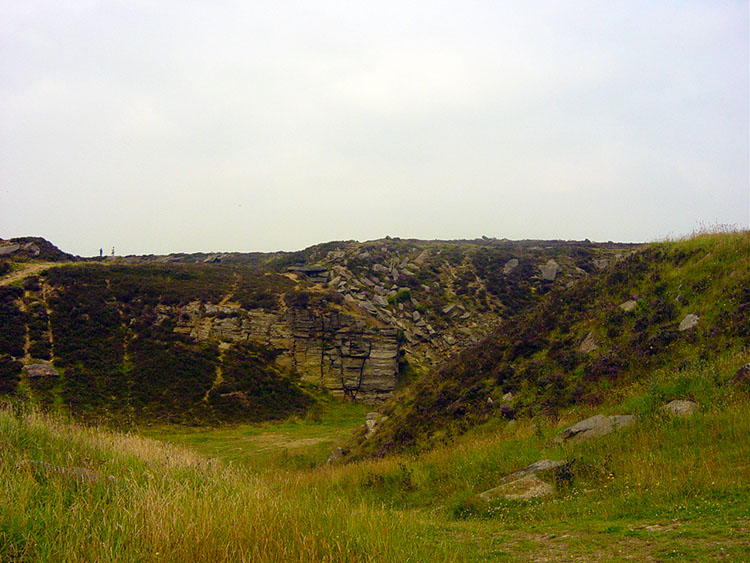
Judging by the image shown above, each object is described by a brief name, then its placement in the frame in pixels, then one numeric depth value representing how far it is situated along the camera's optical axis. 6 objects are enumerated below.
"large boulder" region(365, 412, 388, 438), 21.22
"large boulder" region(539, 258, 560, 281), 67.31
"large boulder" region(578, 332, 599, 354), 15.90
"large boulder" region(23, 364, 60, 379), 32.66
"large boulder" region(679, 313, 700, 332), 13.92
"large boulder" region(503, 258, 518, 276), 70.25
